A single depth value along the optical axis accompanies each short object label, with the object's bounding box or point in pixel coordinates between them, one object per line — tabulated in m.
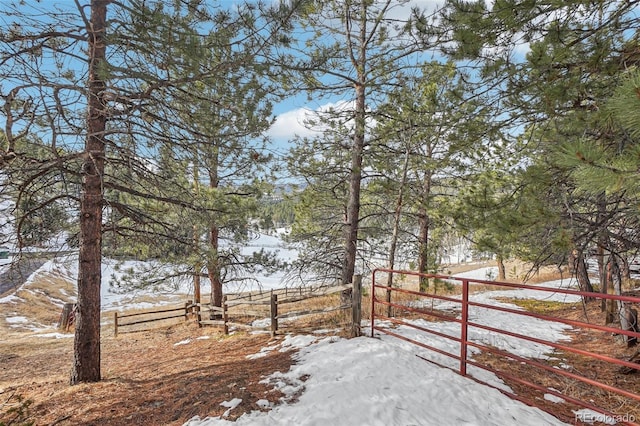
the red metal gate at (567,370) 2.47
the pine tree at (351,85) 6.88
